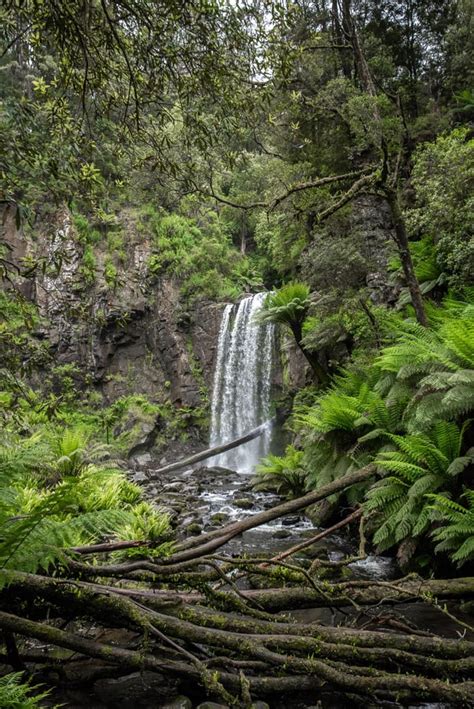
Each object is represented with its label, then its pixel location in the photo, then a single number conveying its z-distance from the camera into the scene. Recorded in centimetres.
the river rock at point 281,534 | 674
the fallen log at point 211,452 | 1444
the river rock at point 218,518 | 777
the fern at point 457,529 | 338
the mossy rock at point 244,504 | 885
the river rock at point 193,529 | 695
